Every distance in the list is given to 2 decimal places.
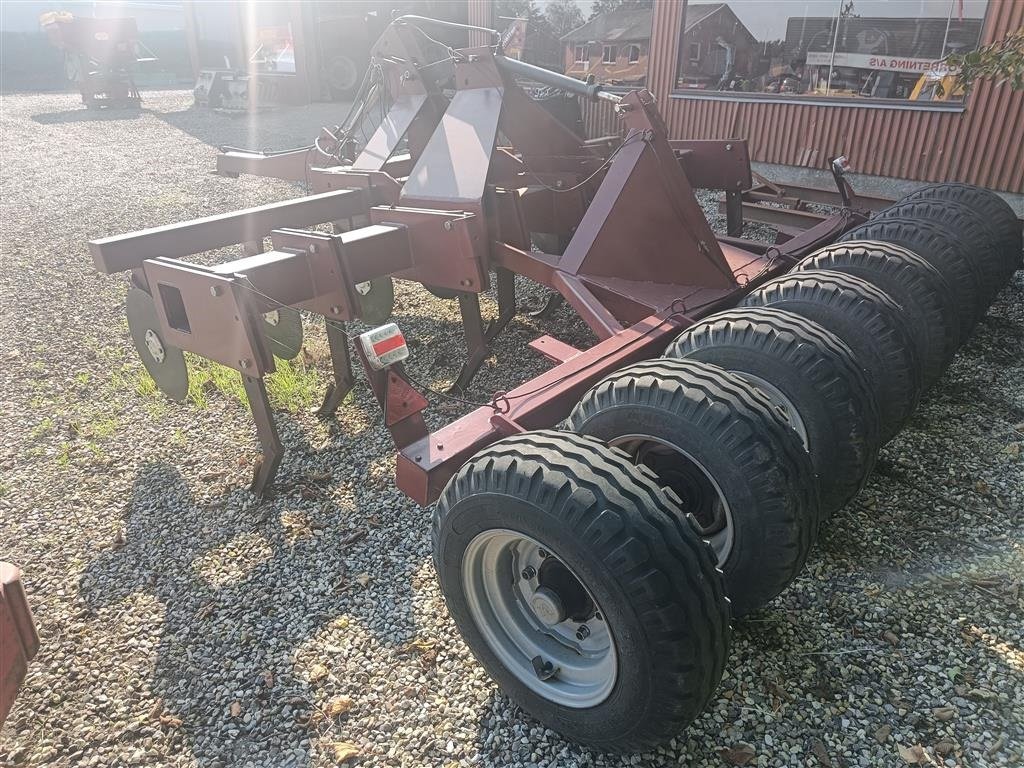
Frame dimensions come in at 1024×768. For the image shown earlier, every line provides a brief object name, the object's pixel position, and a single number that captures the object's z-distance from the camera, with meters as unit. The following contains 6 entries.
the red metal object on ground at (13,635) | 1.92
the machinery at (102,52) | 19.41
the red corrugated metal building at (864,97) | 7.18
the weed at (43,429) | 4.14
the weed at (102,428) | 4.16
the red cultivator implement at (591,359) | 1.88
